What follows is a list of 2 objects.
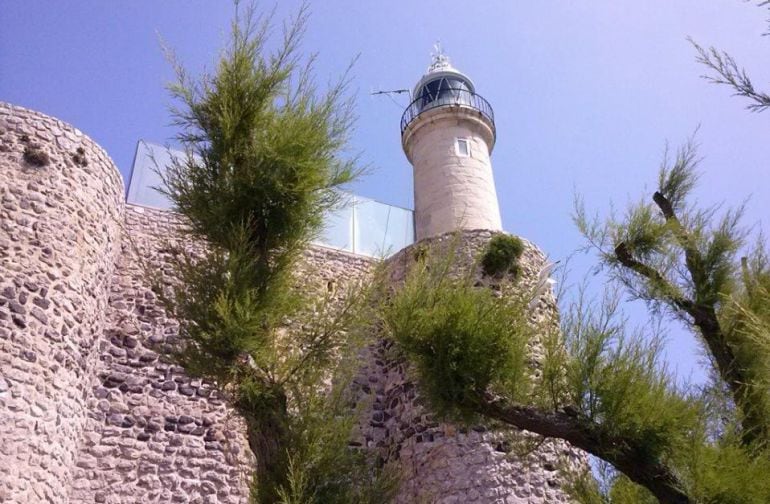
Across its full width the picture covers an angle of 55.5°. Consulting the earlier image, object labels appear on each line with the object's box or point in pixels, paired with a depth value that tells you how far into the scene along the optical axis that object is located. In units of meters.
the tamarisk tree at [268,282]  4.07
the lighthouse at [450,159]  10.31
